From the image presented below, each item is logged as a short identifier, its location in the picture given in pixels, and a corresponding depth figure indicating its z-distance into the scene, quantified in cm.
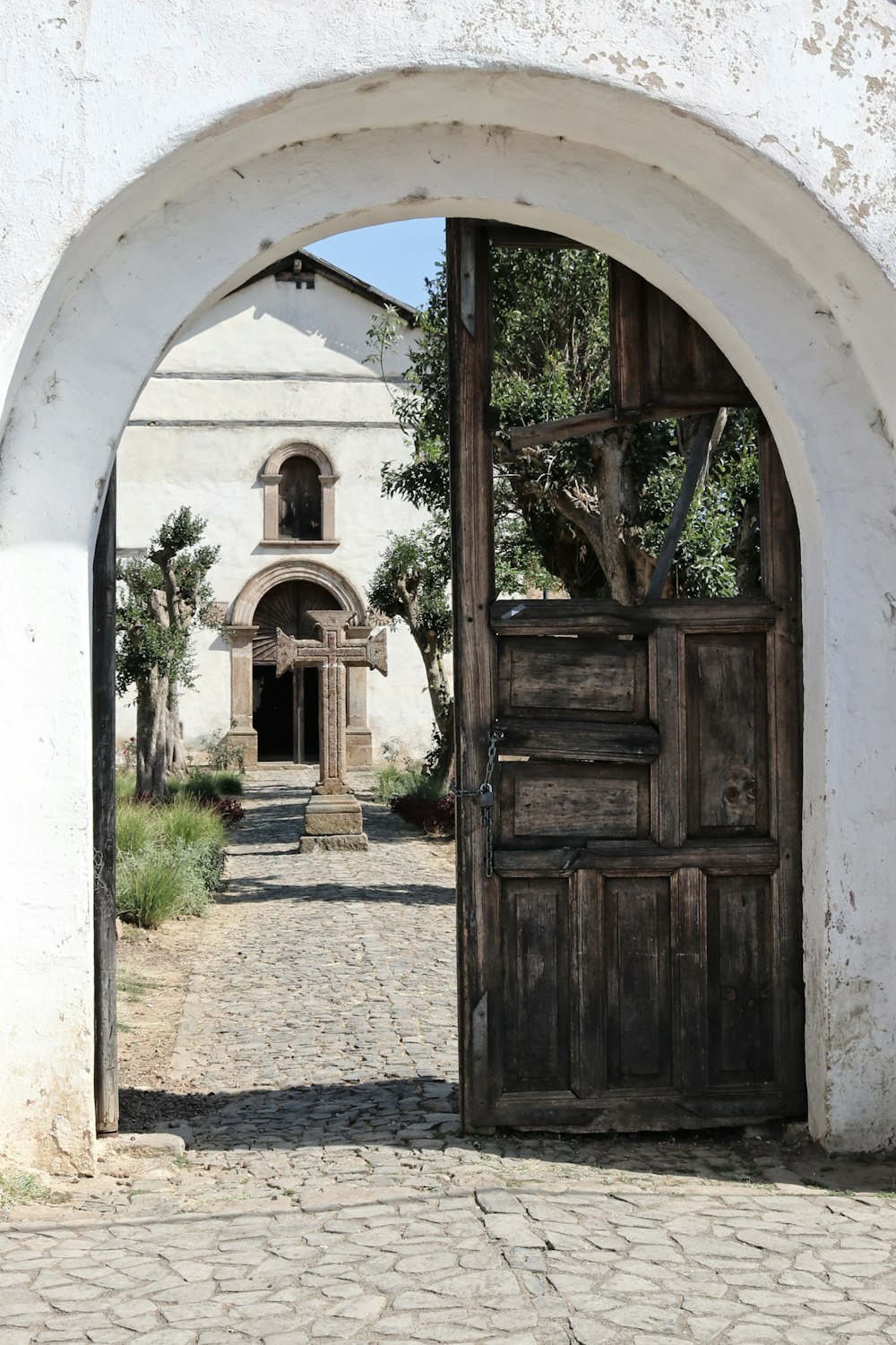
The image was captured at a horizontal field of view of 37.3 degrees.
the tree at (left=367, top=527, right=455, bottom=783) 1923
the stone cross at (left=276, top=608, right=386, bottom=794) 1542
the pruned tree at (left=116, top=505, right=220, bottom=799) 1697
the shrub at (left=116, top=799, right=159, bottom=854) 1164
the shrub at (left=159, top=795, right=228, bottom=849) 1277
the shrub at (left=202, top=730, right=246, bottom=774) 2436
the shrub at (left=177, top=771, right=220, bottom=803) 1847
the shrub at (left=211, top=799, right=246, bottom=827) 1723
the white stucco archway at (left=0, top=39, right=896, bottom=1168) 418
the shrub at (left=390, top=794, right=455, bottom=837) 1639
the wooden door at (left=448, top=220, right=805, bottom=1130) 476
